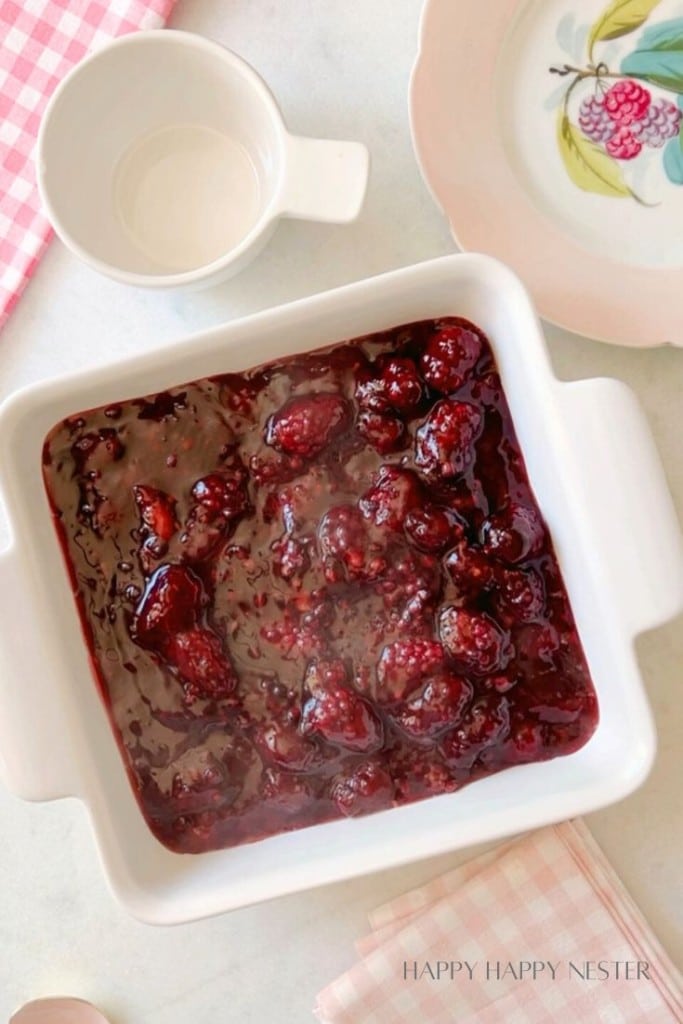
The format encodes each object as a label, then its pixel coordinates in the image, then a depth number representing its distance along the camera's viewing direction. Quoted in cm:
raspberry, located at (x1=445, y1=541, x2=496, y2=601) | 76
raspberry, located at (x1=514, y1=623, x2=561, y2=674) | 77
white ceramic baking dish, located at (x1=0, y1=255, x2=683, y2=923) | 69
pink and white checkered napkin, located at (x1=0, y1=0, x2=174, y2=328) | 87
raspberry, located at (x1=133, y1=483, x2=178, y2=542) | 77
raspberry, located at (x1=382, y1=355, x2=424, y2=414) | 75
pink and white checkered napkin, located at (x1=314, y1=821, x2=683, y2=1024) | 86
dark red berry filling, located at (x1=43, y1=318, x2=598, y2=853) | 76
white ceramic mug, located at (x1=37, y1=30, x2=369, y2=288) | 76
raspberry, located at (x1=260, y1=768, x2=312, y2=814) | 78
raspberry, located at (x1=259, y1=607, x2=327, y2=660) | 77
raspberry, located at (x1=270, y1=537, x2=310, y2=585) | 77
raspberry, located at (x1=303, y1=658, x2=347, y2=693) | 76
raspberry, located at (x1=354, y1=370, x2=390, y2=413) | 76
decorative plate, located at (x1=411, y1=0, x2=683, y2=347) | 83
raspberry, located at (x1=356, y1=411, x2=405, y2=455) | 76
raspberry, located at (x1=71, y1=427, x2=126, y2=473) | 77
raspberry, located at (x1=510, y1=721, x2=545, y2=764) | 77
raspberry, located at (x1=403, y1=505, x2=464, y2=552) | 75
